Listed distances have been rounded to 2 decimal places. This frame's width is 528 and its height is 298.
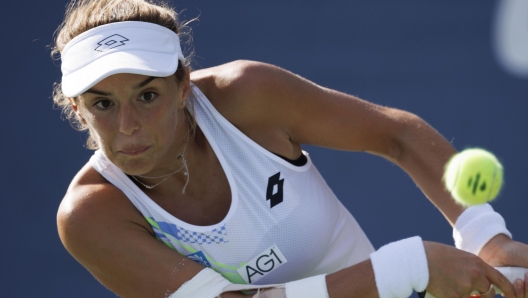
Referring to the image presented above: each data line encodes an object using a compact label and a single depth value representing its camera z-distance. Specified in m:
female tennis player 8.09
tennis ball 8.10
